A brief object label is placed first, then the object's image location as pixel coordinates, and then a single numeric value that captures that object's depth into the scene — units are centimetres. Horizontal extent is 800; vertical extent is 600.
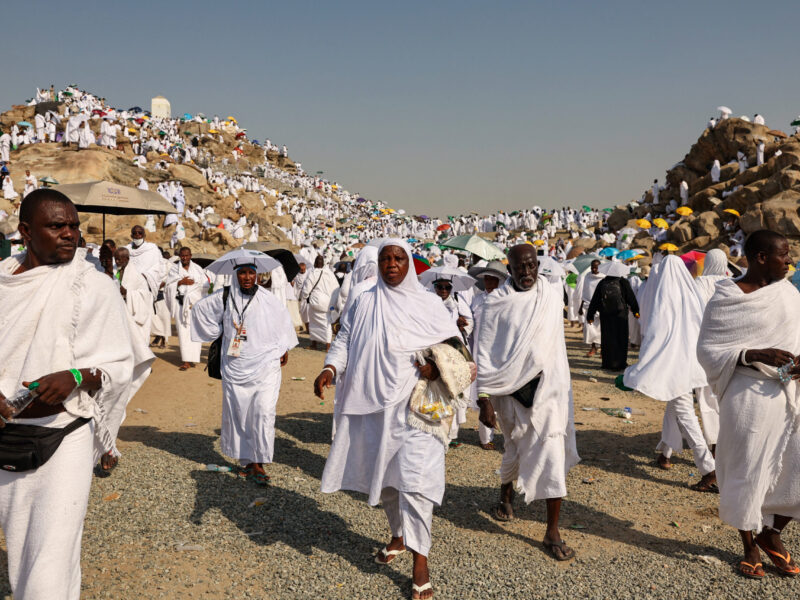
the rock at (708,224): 3322
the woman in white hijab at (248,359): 562
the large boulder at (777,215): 2767
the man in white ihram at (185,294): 1109
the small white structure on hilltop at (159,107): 9406
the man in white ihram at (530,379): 421
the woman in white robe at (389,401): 360
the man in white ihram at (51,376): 242
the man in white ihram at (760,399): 371
